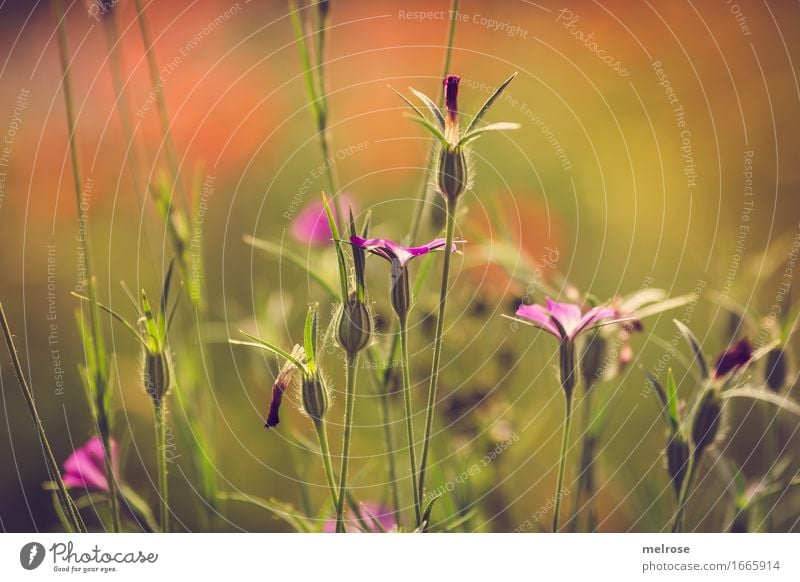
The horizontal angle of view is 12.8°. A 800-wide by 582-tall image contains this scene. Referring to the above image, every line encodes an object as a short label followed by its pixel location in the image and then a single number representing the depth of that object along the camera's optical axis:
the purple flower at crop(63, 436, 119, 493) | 1.14
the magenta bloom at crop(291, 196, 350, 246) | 1.21
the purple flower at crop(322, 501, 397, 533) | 1.13
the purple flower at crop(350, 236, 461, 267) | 1.07
